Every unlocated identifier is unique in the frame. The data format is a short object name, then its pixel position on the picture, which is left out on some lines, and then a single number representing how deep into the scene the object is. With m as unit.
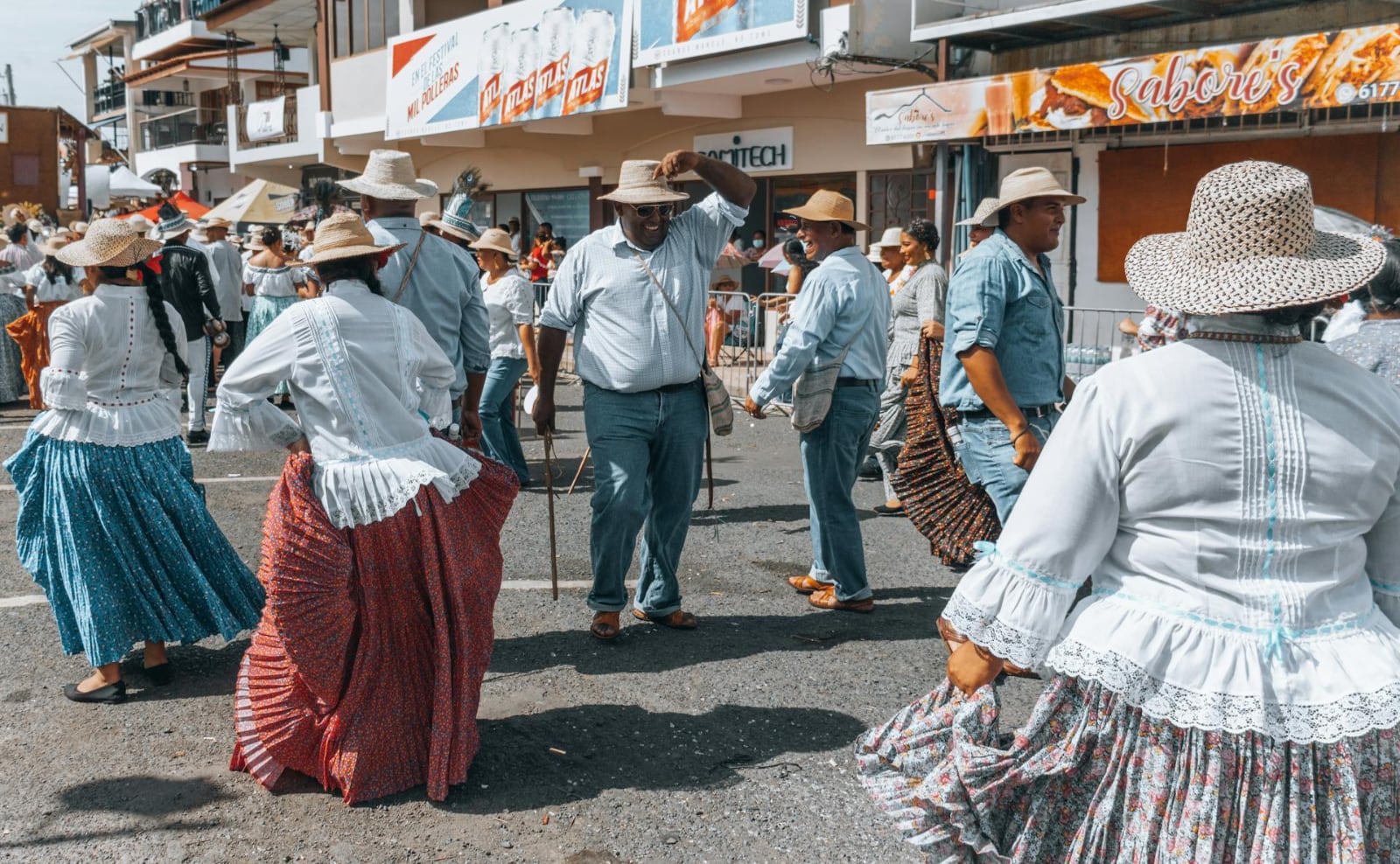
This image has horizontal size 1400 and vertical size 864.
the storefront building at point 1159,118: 9.15
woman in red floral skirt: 3.79
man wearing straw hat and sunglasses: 5.16
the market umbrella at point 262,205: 18.21
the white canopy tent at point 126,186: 30.17
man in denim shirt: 4.41
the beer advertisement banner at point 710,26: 12.86
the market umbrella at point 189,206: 19.28
